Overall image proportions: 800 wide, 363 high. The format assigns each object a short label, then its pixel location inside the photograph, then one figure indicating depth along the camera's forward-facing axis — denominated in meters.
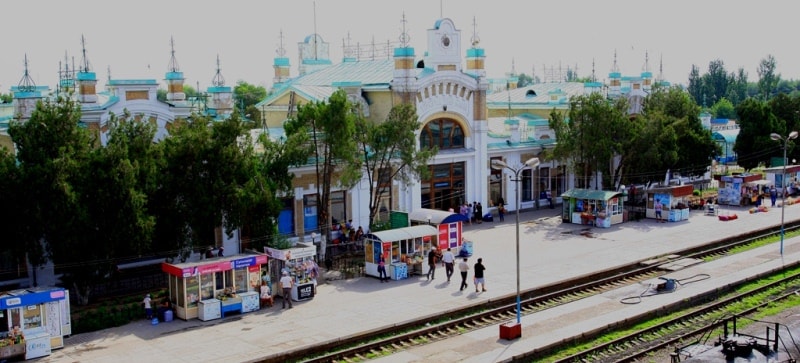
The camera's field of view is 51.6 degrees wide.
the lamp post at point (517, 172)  23.15
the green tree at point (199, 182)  27.33
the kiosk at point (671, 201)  43.69
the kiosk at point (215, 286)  25.16
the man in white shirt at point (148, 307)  25.25
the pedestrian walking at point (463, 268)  28.48
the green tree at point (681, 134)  48.06
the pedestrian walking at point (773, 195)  49.89
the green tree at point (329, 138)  32.44
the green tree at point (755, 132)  59.97
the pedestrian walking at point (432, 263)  30.53
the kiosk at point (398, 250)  30.70
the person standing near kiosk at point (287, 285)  26.58
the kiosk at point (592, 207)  42.03
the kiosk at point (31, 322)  21.58
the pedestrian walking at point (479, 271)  28.14
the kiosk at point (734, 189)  49.97
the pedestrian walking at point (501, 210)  44.06
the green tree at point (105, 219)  24.80
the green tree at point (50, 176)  24.05
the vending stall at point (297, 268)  27.72
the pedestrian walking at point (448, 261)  29.86
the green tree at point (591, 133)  45.06
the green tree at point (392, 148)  35.69
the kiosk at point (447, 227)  34.19
